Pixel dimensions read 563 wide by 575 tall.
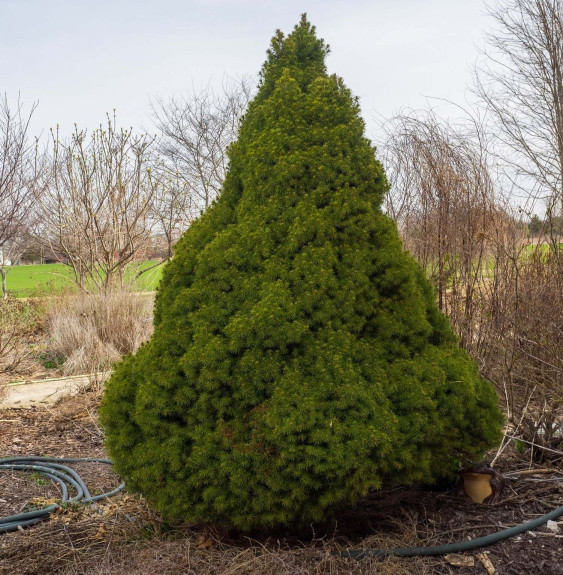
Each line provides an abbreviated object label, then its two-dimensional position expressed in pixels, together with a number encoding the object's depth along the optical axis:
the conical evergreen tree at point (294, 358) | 2.29
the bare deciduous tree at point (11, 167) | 9.25
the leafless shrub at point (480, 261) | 4.19
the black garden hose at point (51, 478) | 3.17
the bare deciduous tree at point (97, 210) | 10.38
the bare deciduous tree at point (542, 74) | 10.53
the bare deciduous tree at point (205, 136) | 19.73
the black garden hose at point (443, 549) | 2.38
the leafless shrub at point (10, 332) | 5.91
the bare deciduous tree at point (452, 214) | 5.41
